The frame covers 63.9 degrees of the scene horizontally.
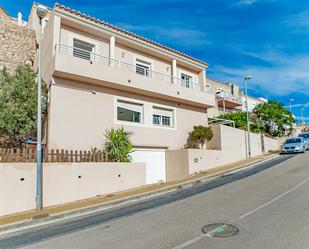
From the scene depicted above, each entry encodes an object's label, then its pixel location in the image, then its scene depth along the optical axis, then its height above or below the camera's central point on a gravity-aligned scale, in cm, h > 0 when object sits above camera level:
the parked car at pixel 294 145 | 2522 +4
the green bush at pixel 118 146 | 1341 +12
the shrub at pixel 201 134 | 1916 +101
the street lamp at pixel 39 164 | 941 -57
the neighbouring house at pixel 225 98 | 3785 +788
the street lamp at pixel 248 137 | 2373 +87
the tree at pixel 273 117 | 3394 +398
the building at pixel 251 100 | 4553 +935
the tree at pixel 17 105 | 1185 +220
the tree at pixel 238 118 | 2971 +359
